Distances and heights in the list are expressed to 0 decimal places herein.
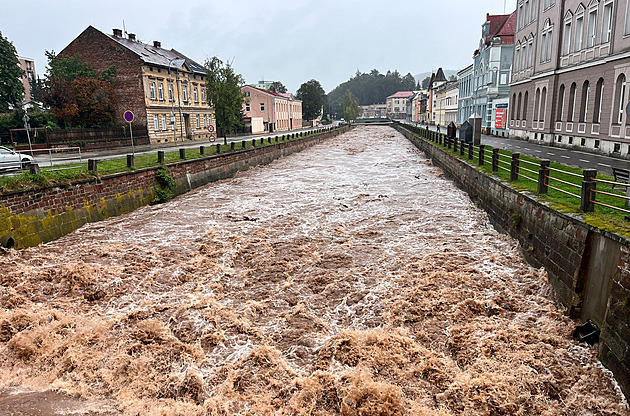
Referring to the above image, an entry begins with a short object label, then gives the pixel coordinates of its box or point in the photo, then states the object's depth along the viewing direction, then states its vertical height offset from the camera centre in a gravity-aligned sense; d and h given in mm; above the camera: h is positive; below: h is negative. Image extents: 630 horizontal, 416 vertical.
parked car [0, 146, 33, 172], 16812 -1087
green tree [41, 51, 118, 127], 34969 +2414
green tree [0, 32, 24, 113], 46375 +5314
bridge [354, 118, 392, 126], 130375 -1241
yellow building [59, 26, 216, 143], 39094 +4106
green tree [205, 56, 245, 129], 32062 +2338
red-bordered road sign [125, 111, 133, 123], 19222 +352
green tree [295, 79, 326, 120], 110938 +4659
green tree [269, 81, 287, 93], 135250 +10451
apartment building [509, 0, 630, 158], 22766 +2311
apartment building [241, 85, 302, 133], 77162 +2282
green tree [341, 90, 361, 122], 135000 +2939
